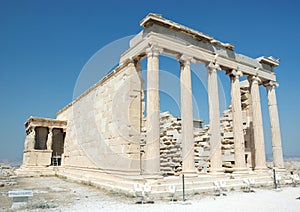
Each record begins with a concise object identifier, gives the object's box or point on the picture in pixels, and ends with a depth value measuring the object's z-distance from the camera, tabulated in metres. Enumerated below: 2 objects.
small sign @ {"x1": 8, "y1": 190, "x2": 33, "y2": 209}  6.50
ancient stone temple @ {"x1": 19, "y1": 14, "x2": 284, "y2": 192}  10.29
